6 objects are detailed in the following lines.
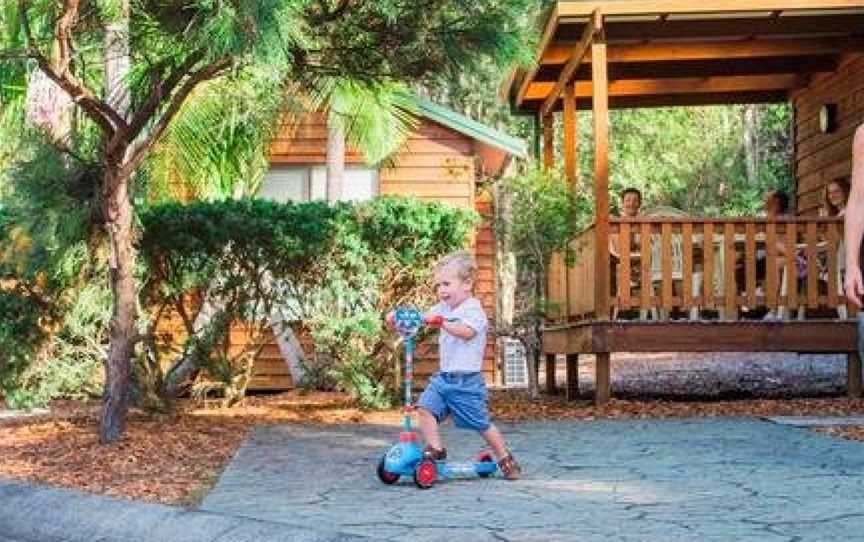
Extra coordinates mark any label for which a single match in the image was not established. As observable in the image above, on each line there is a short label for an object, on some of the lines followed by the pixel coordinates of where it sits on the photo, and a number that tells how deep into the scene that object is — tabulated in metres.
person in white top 6.22
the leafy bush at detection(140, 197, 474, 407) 9.58
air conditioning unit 17.09
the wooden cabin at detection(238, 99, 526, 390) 15.46
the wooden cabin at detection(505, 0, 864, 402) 10.75
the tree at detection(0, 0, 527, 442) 7.16
